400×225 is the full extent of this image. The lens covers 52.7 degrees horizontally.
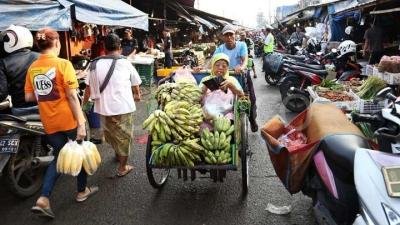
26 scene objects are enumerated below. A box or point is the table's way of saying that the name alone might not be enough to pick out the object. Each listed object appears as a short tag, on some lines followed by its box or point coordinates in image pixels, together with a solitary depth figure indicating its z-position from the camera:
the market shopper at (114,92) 5.20
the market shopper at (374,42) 11.33
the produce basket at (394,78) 7.28
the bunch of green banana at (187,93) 4.88
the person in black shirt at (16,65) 4.89
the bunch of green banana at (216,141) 4.31
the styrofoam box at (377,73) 7.71
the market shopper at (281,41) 23.71
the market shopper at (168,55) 15.58
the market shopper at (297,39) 20.59
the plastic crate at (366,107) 6.35
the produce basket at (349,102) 6.76
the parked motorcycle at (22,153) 4.54
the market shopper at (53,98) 4.17
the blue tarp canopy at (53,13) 5.51
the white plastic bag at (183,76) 5.38
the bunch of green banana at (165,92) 4.93
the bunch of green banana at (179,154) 4.25
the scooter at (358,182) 2.14
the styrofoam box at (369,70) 8.53
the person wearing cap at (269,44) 17.27
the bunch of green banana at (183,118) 4.40
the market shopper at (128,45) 13.29
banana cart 4.27
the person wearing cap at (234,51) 6.71
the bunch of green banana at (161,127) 4.41
